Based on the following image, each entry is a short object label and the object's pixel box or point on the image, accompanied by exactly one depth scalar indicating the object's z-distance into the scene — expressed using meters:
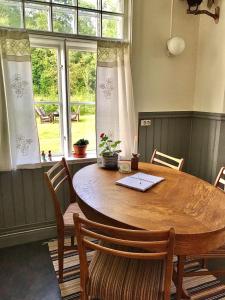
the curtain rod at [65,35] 2.03
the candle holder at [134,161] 2.04
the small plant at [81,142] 2.46
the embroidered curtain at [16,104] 1.97
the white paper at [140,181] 1.64
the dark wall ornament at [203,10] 2.42
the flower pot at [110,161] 2.08
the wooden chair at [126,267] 0.97
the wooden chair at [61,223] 1.67
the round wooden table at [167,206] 1.12
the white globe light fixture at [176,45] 2.47
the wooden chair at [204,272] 1.53
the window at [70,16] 2.02
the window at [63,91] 2.24
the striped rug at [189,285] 1.74
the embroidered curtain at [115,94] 2.32
